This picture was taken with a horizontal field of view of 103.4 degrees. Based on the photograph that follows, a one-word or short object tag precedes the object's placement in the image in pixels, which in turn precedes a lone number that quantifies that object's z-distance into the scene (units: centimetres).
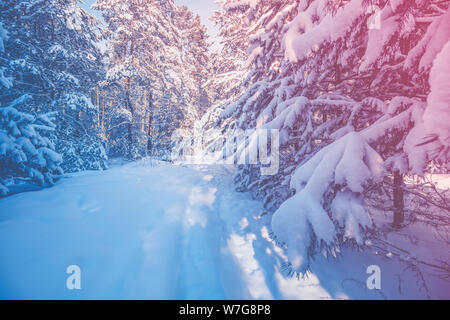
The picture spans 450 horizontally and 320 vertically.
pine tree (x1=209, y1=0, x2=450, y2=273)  201
